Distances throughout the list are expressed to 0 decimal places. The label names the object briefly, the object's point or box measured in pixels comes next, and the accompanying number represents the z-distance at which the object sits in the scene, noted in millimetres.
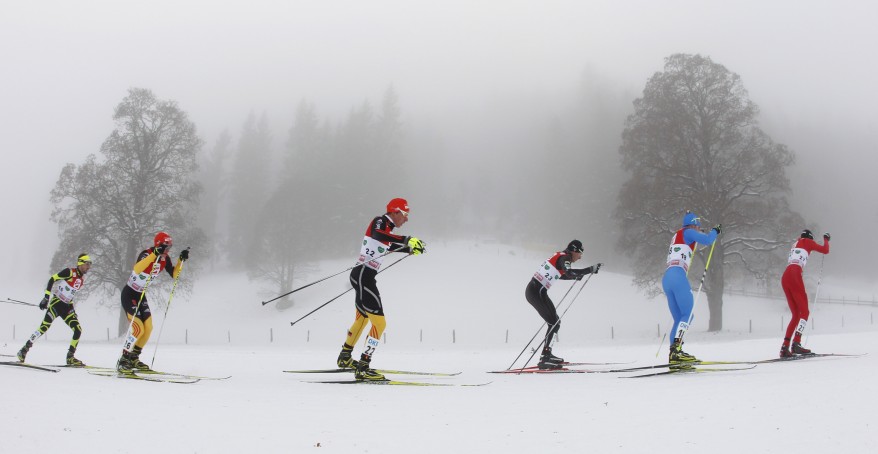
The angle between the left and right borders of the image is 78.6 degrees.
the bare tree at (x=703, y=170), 22859
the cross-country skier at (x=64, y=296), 10516
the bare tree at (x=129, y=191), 25062
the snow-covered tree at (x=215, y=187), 58403
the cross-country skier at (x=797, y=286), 9281
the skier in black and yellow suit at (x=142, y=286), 8953
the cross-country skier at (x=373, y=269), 7996
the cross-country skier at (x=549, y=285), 9484
